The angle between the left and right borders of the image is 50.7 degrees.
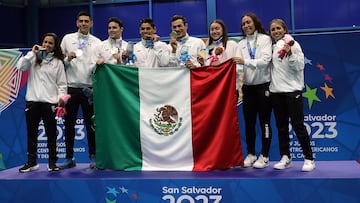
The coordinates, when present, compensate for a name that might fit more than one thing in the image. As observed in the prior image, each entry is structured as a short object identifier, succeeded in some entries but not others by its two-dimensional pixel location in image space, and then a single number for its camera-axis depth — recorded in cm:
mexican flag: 377
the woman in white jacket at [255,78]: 371
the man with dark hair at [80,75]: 407
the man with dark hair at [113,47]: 404
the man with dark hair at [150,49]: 402
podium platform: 320
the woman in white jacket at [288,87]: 354
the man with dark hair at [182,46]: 390
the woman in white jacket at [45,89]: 394
